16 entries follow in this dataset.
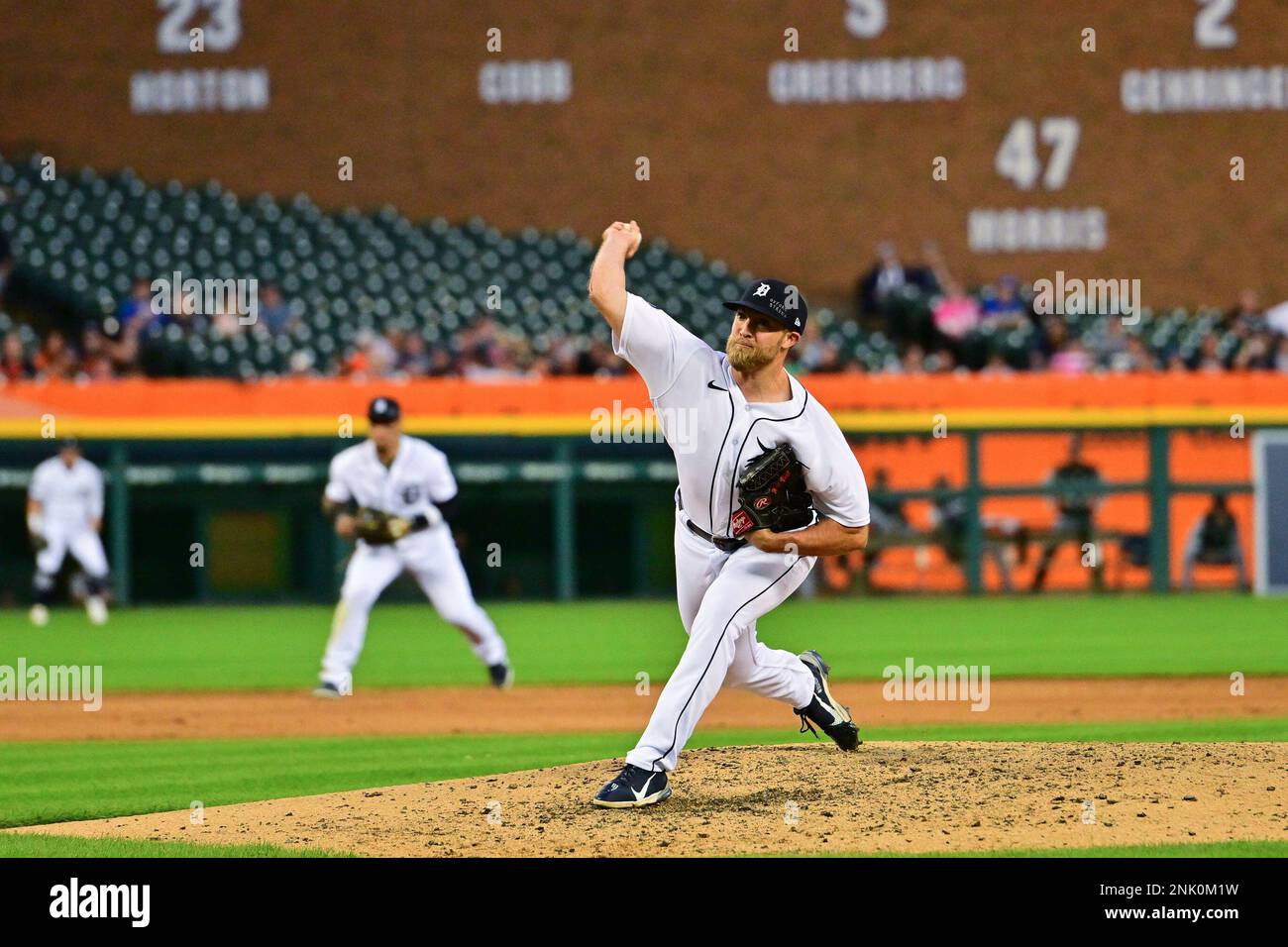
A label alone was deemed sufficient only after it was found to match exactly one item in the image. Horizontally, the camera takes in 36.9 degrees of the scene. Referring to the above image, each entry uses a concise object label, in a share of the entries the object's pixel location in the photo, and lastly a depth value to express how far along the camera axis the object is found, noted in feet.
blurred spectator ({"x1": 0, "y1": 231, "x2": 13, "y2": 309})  71.10
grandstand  67.05
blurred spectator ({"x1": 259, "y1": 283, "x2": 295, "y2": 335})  69.00
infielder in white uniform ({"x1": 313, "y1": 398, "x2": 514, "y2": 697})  39.55
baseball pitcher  21.52
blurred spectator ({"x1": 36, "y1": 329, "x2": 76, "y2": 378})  62.80
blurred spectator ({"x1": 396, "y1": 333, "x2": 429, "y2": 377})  65.98
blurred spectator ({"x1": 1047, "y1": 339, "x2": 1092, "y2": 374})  67.51
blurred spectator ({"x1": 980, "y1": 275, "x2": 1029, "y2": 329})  71.41
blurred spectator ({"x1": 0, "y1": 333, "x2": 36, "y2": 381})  62.49
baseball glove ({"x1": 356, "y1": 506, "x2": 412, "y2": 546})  39.73
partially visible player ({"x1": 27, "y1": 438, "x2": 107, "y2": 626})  57.16
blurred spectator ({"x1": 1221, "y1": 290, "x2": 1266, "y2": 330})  71.46
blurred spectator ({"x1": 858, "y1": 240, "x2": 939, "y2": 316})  77.05
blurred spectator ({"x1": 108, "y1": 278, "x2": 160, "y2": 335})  66.69
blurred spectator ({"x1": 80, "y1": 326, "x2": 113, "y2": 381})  63.05
